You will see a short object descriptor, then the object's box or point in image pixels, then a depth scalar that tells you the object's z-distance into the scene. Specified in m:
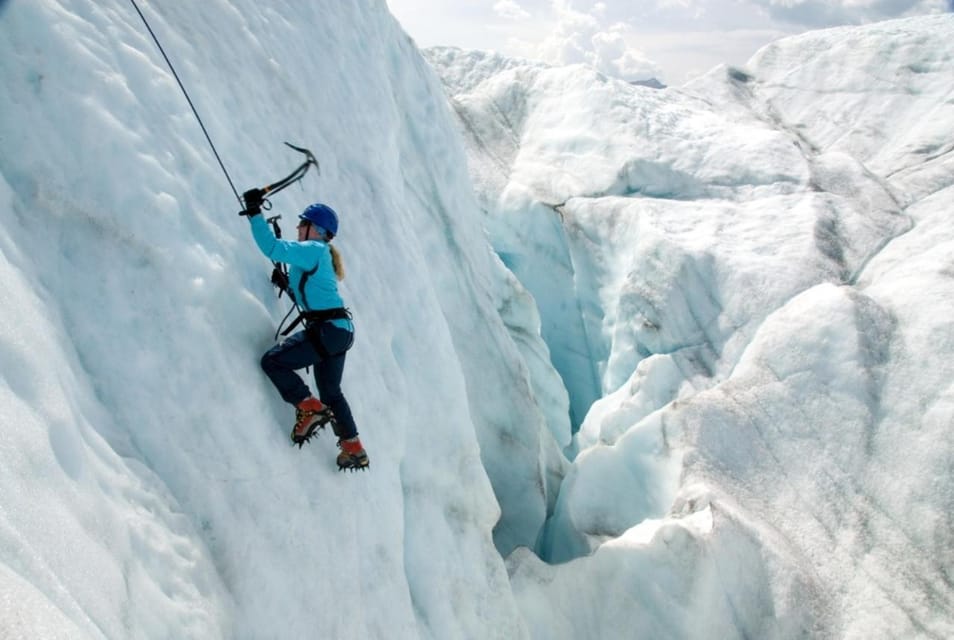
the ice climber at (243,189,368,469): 3.25
